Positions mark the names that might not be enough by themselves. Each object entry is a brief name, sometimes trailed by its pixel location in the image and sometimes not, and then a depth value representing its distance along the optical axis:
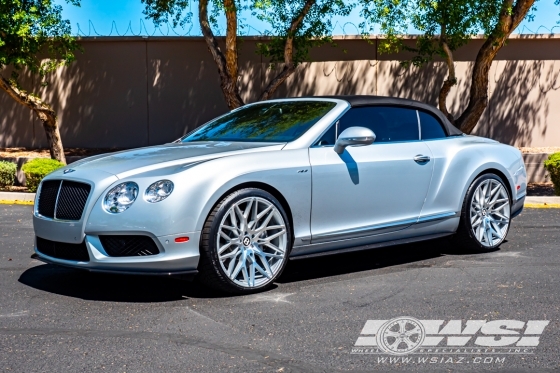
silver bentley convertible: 5.93
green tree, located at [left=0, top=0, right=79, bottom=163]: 15.12
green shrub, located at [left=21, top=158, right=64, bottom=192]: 13.76
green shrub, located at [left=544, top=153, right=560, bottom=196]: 13.30
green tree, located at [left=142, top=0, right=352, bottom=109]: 16.34
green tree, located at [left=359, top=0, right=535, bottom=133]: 14.73
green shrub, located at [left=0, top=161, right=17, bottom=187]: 14.50
